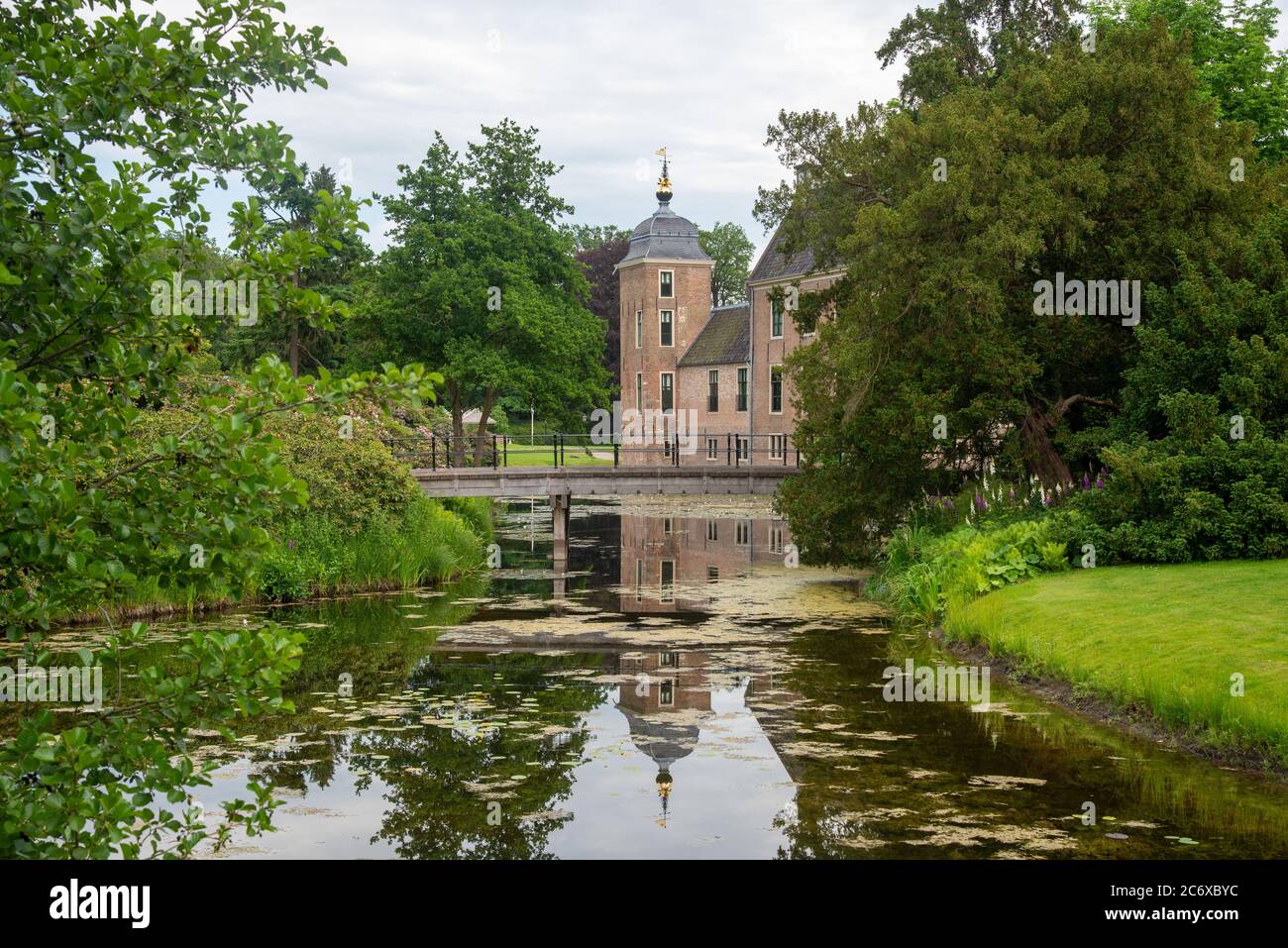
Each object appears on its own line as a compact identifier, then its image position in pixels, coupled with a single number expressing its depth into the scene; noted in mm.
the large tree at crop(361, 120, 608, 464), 37906
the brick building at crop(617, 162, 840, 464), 56625
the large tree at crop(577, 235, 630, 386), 74938
